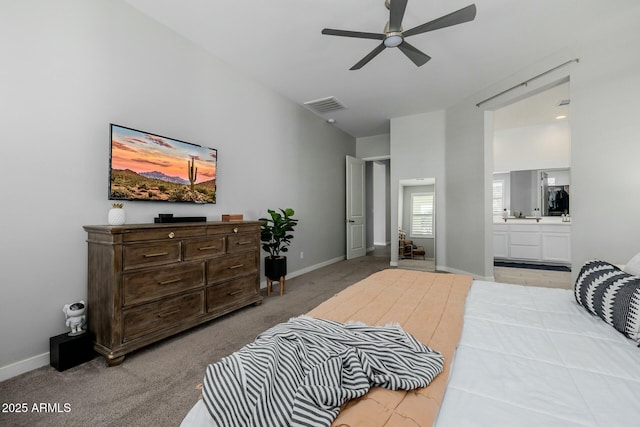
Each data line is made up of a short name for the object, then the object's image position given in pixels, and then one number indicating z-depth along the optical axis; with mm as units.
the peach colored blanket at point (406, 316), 722
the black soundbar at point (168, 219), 2422
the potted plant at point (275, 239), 3573
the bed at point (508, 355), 739
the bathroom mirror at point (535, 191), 5598
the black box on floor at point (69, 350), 1878
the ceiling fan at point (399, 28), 2047
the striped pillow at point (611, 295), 1159
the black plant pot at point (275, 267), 3568
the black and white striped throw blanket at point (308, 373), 698
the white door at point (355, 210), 6121
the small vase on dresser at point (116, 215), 2154
